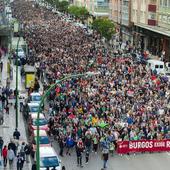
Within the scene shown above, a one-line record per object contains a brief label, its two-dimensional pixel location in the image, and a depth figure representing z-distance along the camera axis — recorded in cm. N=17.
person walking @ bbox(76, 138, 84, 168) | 3178
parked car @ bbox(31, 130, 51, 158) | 3194
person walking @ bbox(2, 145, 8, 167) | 3095
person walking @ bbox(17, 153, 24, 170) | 2999
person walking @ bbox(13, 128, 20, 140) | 3509
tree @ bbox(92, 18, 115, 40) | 8919
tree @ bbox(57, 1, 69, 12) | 15180
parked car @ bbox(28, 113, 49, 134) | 3597
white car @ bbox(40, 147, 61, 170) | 2897
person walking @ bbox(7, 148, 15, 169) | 3074
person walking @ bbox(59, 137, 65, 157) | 3334
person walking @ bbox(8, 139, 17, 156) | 3138
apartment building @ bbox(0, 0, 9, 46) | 7560
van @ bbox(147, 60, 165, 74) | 5978
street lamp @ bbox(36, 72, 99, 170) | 2370
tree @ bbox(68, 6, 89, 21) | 12300
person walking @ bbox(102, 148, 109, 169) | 3103
